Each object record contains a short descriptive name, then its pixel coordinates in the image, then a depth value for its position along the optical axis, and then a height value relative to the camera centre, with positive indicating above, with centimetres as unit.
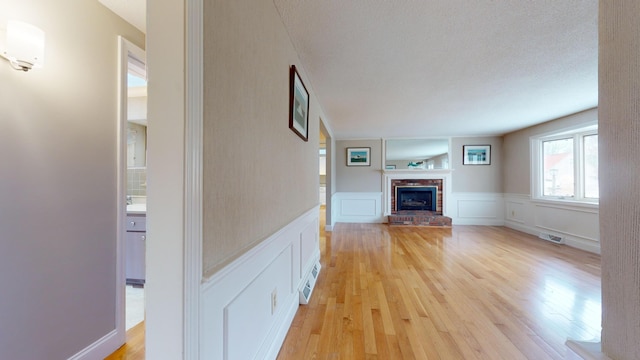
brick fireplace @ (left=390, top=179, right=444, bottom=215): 583 -6
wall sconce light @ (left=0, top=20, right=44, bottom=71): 105 +60
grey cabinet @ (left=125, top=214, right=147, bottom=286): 228 -63
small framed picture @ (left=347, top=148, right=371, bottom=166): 605 +64
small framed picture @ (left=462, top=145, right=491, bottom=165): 568 +65
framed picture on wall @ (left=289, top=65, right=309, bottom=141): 177 +62
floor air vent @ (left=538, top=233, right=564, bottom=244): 399 -97
